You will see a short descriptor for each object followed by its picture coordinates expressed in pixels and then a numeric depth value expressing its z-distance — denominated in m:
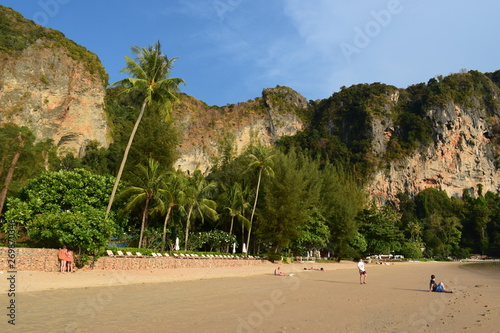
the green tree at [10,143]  16.70
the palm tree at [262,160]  31.41
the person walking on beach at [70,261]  13.75
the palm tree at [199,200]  27.52
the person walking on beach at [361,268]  16.54
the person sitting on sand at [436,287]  13.69
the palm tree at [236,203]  32.00
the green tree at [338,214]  38.44
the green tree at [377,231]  43.78
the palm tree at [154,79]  20.16
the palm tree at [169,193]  24.17
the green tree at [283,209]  29.67
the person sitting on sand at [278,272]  20.26
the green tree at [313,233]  32.79
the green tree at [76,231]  13.82
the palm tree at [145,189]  22.26
